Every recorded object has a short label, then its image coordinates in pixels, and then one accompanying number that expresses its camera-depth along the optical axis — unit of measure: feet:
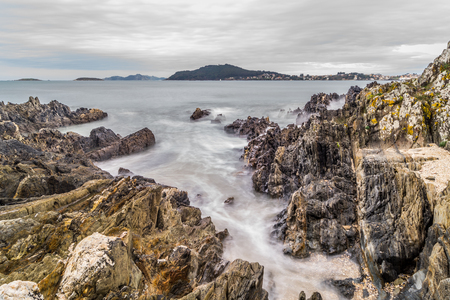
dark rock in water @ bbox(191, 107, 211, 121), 137.08
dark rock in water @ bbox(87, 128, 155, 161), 67.05
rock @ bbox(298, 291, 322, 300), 21.62
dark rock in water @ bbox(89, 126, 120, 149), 76.45
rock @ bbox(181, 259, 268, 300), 18.74
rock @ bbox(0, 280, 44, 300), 14.33
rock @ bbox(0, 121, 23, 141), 72.75
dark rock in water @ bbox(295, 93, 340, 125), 118.90
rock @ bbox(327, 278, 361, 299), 23.44
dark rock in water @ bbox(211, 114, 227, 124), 126.18
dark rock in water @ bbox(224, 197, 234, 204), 46.42
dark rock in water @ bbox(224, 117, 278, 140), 88.20
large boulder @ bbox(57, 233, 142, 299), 16.05
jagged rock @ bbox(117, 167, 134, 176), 55.20
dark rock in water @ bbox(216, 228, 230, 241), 33.44
